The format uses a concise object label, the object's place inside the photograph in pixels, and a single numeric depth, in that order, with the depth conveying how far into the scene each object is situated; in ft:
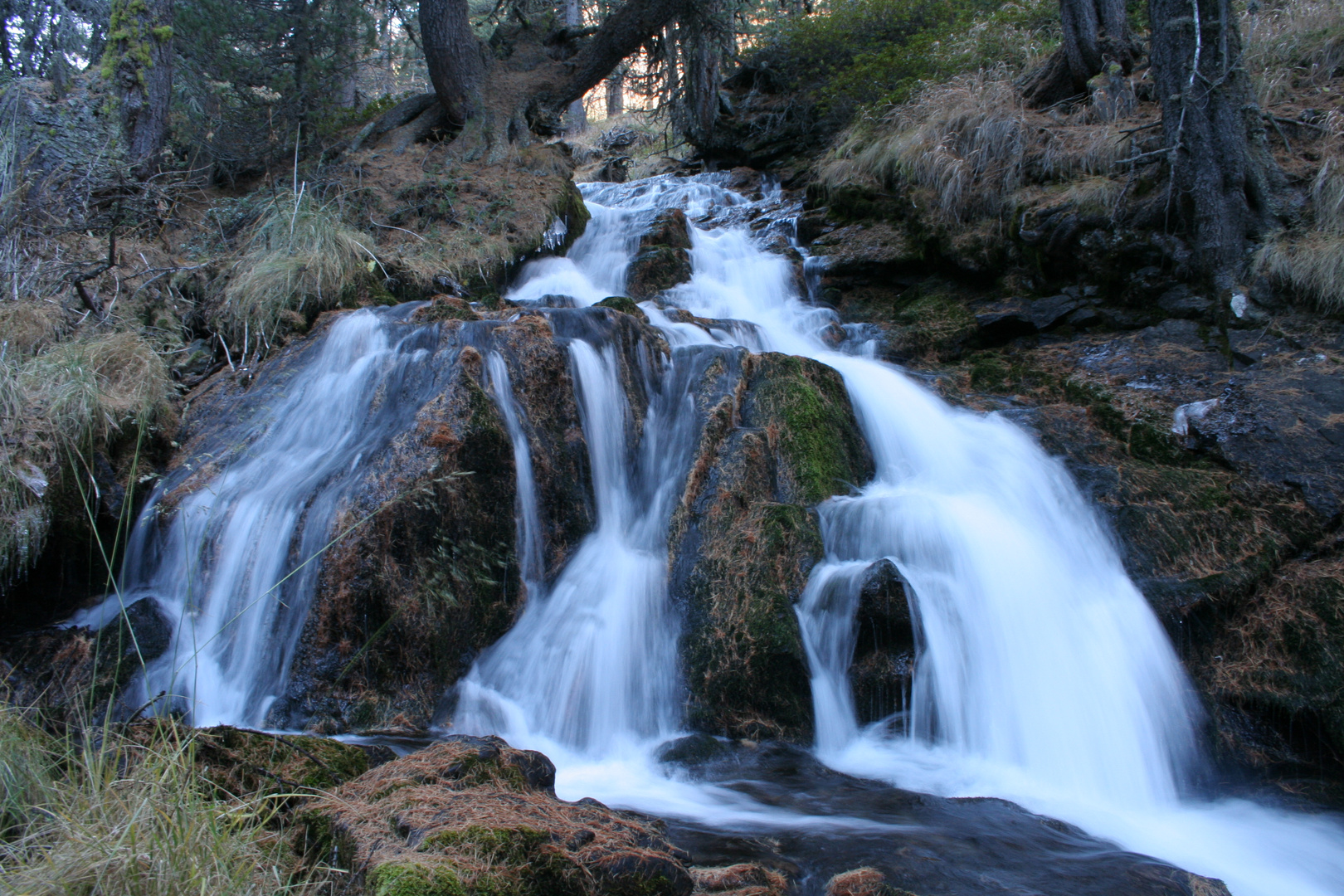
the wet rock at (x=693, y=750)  13.16
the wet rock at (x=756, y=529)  14.08
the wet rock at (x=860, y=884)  8.38
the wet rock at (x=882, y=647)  14.08
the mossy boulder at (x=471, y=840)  6.48
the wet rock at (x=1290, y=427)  16.34
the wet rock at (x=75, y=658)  13.62
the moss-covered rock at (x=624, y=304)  23.78
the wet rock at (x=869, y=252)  28.99
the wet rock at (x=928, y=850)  9.19
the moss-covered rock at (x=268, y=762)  8.45
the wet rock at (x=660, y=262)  30.94
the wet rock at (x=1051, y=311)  24.23
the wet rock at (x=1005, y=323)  24.88
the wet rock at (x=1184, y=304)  21.66
